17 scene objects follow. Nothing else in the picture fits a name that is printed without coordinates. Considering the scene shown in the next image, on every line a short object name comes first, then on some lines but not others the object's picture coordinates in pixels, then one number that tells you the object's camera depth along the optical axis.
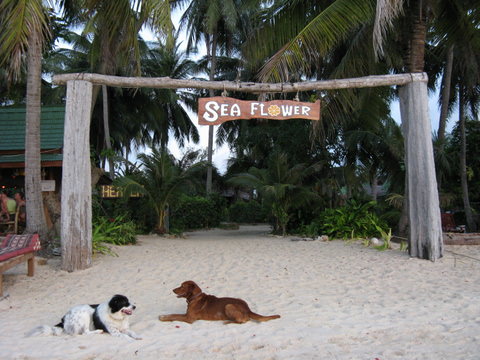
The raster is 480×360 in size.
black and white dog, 4.13
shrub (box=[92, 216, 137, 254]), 8.76
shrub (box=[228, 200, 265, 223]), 28.27
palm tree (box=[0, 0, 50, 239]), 8.24
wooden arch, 7.46
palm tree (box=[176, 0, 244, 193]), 22.41
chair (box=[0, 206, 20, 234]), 9.28
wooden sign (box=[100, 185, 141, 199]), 15.48
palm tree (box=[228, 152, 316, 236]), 13.62
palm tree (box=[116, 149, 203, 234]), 14.02
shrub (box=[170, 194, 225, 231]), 21.25
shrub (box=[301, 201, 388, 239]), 11.42
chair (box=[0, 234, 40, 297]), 5.88
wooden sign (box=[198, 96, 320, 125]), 7.34
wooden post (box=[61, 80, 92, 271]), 7.43
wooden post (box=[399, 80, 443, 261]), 7.84
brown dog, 4.53
